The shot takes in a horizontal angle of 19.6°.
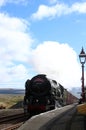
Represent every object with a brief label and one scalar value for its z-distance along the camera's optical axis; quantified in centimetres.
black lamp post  1854
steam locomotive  2118
